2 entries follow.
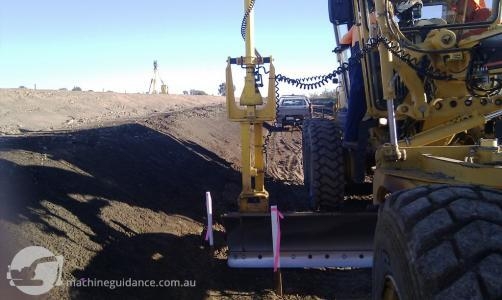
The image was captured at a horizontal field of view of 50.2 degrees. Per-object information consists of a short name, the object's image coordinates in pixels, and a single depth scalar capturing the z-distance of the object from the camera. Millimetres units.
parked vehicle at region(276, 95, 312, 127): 22328
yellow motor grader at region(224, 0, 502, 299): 2205
